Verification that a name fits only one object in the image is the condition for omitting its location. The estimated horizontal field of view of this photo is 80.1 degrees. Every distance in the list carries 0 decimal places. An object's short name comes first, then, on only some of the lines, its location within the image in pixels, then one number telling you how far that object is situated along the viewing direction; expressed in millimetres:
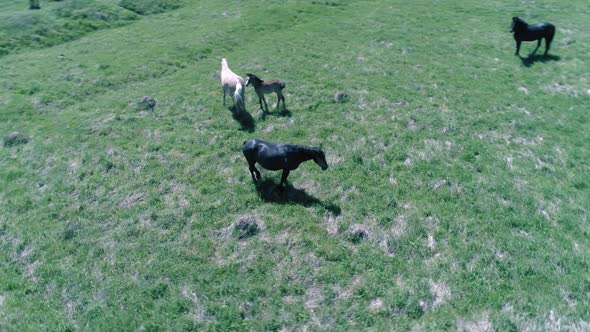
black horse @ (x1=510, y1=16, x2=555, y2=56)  21281
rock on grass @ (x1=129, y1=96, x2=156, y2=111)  17797
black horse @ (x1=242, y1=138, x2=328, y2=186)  10594
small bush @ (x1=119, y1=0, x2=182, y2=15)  38656
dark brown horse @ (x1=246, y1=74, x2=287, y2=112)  15848
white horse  15766
